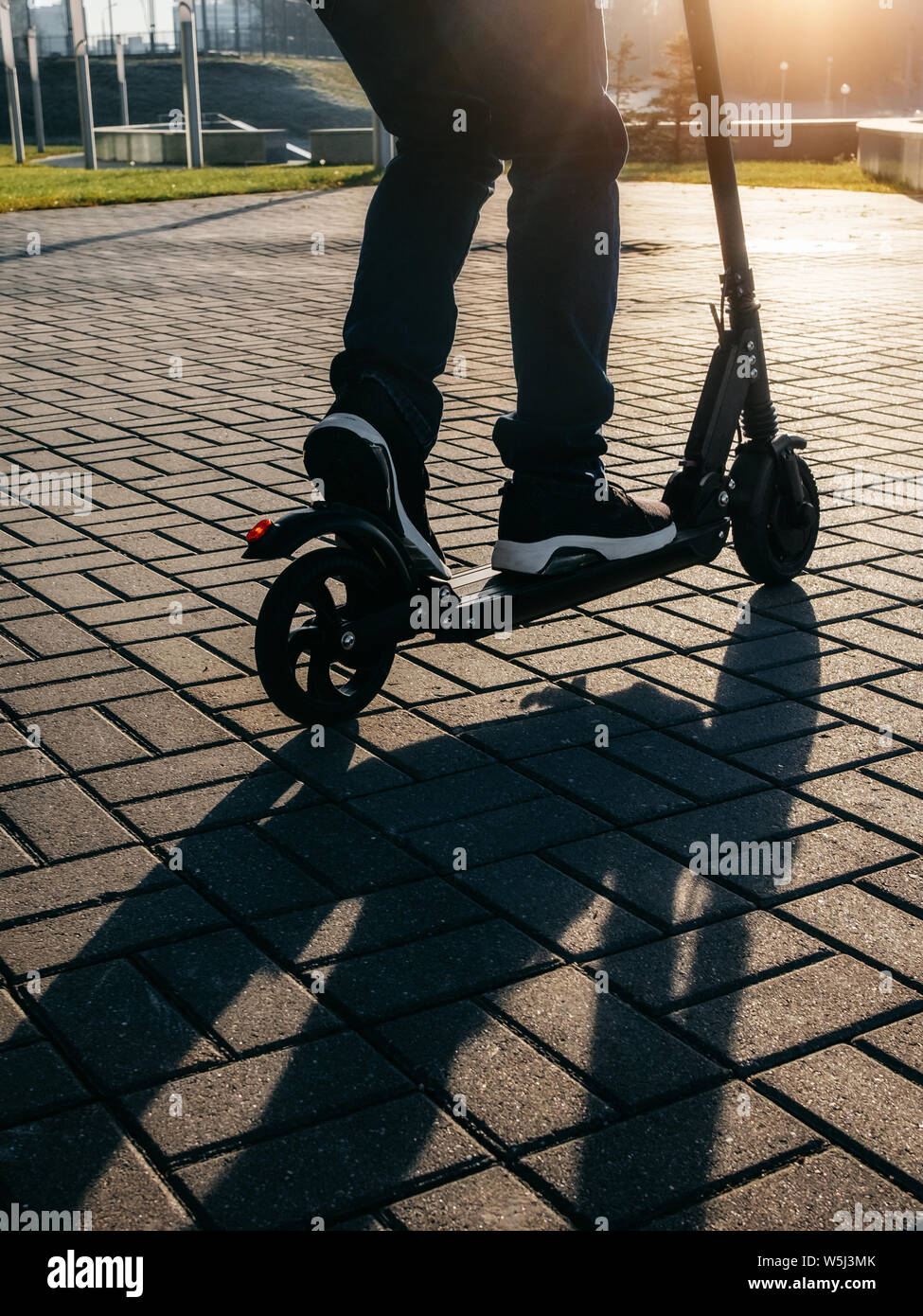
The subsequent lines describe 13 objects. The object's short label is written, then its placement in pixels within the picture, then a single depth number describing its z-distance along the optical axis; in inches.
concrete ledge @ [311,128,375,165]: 1018.7
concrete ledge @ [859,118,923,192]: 706.8
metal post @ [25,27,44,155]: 1589.6
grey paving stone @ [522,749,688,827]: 100.7
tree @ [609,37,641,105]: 1696.6
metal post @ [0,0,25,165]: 1187.3
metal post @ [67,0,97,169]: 866.8
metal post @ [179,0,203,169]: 964.0
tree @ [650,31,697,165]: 1514.5
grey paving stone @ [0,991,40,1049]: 75.2
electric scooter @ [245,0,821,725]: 105.1
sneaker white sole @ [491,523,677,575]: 115.2
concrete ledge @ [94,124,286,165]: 1107.9
